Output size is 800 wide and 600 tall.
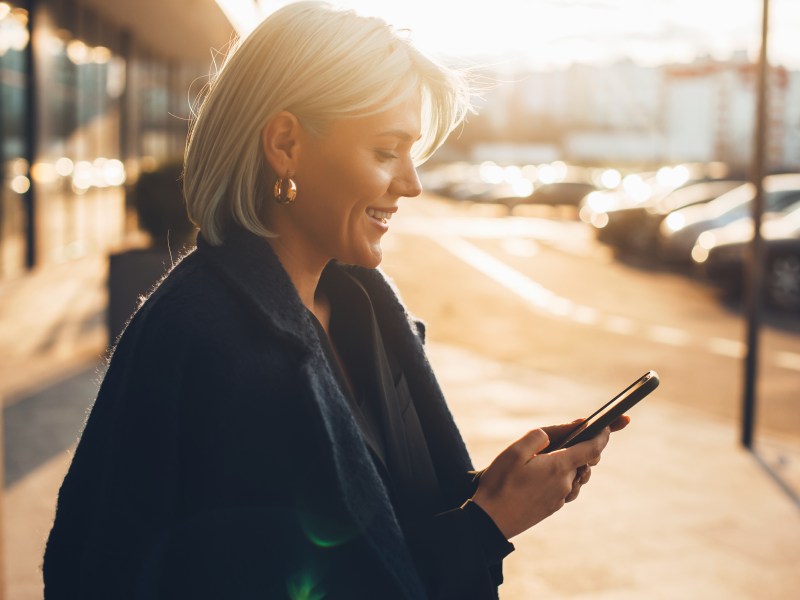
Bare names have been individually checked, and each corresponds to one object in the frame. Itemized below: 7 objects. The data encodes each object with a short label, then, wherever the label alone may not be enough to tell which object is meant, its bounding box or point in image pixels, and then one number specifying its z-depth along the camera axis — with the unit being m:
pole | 6.73
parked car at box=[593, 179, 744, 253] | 20.84
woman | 1.44
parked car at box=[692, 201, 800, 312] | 13.59
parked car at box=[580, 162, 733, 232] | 22.31
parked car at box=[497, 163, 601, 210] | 38.38
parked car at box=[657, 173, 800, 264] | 17.42
